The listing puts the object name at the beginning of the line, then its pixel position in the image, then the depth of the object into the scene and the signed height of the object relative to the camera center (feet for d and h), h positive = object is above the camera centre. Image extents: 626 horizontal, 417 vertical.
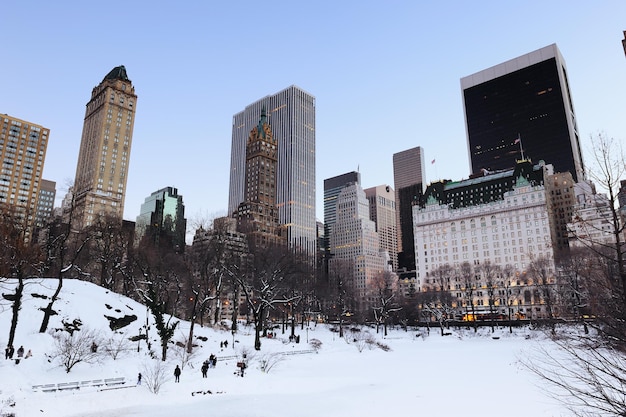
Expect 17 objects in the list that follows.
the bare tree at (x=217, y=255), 165.99 +23.46
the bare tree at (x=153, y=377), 82.80 -13.40
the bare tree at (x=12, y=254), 91.04 +13.31
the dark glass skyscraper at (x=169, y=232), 365.61 +75.29
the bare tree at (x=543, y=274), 262.30 +28.96
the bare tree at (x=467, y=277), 337.52 +30.29
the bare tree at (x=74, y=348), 88.89 -7.76
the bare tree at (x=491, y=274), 303.85 +32.31
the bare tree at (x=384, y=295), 280.16 +12.94
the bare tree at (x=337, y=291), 328.51 +15.67
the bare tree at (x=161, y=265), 185.00 +21.40
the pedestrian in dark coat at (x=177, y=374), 90.99 -13.10
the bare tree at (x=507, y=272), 380.35 +34.53
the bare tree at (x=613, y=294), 24.26 +1.15
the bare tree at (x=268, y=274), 157.17 +17.66
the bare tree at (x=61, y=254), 103.60 +23.37
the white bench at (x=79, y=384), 74.71 -13.33
